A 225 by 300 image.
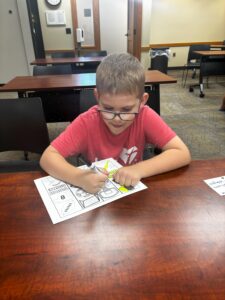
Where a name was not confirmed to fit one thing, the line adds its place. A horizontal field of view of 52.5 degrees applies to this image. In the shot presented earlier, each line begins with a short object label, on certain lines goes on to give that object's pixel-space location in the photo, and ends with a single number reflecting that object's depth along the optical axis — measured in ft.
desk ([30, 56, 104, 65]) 10.66
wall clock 17.04
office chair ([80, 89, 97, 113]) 4.23
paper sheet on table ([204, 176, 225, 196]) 2.18
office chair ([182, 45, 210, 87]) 16.69
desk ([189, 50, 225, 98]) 14.12
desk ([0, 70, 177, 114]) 5.94
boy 2.38
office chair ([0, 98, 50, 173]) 4.03
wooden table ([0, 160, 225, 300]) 1.35
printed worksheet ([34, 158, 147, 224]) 1.95
